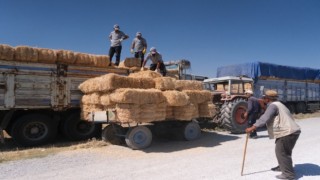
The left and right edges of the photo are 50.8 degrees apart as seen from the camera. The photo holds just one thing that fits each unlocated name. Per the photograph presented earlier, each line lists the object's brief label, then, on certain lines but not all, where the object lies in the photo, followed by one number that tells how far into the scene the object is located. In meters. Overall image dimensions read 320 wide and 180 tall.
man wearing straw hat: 6.61
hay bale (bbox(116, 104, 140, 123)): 9.37
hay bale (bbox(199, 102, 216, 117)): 11.83
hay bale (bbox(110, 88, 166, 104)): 9.24
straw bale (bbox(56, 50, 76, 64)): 11.15
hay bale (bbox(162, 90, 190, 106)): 10.17
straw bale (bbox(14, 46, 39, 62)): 10.30
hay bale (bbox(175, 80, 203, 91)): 11.07
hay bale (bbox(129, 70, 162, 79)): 11.24
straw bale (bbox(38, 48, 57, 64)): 10.75
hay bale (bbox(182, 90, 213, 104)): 11.23
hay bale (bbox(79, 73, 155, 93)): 9.75
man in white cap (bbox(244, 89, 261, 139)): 12.59
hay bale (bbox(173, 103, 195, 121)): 10.77
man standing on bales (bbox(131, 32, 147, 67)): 14.31
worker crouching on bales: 13.92
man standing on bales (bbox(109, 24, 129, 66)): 13.51
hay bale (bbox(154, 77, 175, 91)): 10.60
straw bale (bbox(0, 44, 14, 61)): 9.98
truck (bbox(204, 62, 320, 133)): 13.59
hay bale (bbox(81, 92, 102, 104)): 10.39
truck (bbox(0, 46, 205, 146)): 10.18
